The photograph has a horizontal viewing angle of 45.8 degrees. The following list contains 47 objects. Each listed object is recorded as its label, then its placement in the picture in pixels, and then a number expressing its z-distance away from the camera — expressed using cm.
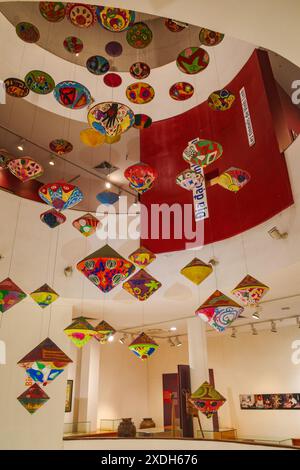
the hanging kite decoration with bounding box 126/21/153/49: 590
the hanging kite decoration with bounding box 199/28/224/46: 563
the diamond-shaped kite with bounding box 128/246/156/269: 629
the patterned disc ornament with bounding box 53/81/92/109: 536
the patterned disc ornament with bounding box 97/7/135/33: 470
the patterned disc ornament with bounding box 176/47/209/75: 551
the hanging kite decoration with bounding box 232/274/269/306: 541
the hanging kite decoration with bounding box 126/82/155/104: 634
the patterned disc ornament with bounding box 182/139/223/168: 528
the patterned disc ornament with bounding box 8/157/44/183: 597
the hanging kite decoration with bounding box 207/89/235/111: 657
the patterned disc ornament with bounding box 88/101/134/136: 469
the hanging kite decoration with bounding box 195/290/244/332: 503
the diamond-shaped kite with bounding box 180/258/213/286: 589
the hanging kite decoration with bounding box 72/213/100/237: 718
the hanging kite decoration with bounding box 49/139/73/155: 784
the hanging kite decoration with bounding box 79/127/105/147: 669
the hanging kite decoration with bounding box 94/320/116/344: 662
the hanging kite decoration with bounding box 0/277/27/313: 559
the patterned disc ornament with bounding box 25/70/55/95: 602
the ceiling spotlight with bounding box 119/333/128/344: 1292
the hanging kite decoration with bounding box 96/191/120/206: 780
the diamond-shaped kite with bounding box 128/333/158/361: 678
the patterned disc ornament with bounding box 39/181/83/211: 580
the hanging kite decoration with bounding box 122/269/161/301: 578
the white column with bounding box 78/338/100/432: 1146
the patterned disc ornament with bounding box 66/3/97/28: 554
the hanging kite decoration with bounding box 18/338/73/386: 530
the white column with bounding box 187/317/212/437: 903
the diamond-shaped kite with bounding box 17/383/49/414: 635
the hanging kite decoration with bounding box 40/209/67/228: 728
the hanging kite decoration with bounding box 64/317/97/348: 595
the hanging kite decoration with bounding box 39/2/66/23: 567
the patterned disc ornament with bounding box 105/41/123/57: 738
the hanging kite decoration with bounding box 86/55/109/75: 616
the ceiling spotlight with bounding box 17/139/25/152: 1009
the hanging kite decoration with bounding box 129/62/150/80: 657
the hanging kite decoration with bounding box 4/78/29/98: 639
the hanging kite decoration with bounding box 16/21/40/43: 602
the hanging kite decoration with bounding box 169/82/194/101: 648
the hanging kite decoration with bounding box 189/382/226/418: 570
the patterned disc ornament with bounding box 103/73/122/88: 802
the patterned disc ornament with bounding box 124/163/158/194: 587
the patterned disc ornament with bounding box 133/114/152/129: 672
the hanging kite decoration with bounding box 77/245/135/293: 505
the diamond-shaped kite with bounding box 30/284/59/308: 640
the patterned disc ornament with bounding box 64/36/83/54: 637
